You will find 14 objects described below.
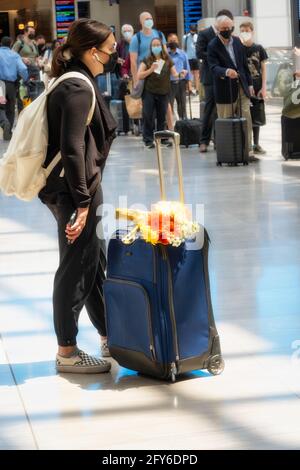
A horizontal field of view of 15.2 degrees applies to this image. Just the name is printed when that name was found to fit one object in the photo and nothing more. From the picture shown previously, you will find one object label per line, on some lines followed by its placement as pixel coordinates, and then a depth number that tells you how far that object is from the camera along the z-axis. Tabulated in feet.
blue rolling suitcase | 16.47
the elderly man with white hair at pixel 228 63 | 45.55
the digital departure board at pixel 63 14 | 153.48
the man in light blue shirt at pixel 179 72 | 66.80
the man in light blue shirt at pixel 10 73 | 69.67
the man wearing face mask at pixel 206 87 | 50.70
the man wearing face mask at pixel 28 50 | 91.50
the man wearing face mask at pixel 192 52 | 109.19
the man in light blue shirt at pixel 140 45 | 55.72
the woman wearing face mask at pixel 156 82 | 53.93
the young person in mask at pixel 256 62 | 49.55
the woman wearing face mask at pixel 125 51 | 65.77
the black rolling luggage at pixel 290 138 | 46.09
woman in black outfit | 16.62
